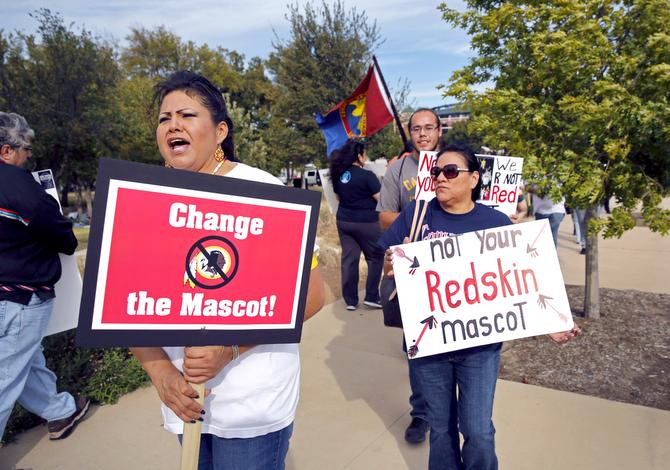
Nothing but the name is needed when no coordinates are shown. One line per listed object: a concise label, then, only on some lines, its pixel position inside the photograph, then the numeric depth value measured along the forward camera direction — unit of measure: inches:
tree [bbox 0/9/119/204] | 729.6
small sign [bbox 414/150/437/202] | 144.7
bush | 151.3
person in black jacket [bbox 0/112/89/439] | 109.8
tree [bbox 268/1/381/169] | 726.5
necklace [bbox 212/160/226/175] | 71.8
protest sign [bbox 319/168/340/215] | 300.7
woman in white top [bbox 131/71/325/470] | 67.9
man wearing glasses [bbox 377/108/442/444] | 154.2
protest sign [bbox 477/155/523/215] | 179.5
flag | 241.4
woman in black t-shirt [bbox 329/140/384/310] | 243.9
